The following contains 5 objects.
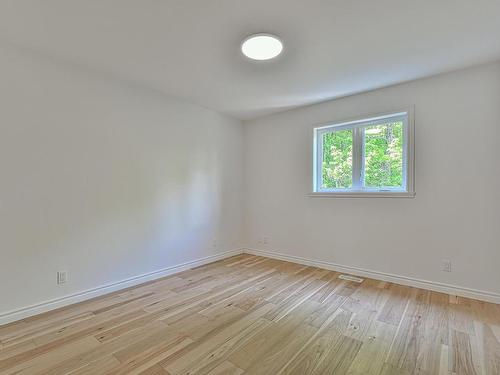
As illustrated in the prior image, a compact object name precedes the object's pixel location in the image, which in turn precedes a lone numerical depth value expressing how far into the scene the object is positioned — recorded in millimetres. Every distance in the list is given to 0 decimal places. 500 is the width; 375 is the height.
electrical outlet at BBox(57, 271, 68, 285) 2336
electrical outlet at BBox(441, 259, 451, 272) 2619
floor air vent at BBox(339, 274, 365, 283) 3021
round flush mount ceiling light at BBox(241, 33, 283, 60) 1996
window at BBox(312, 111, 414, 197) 2938
